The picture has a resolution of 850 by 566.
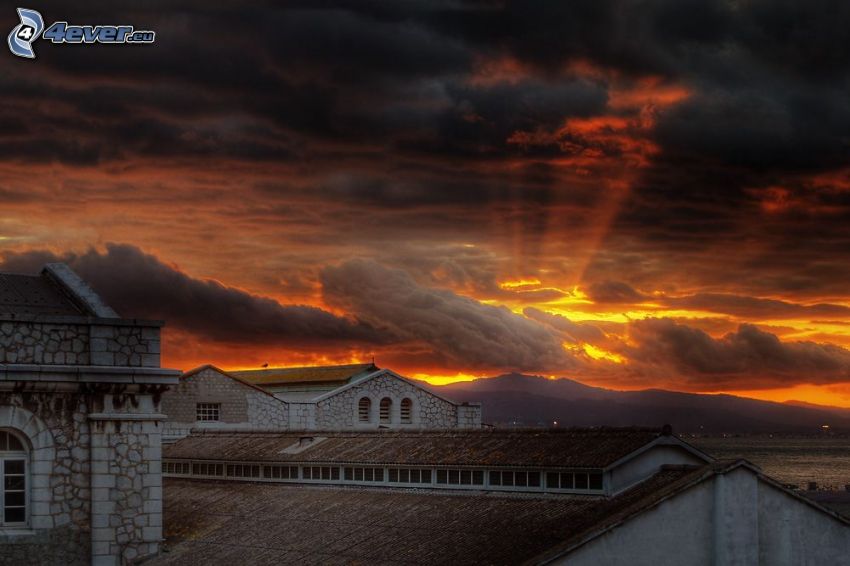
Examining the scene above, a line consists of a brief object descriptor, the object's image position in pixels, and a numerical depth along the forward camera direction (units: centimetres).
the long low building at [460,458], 2908
